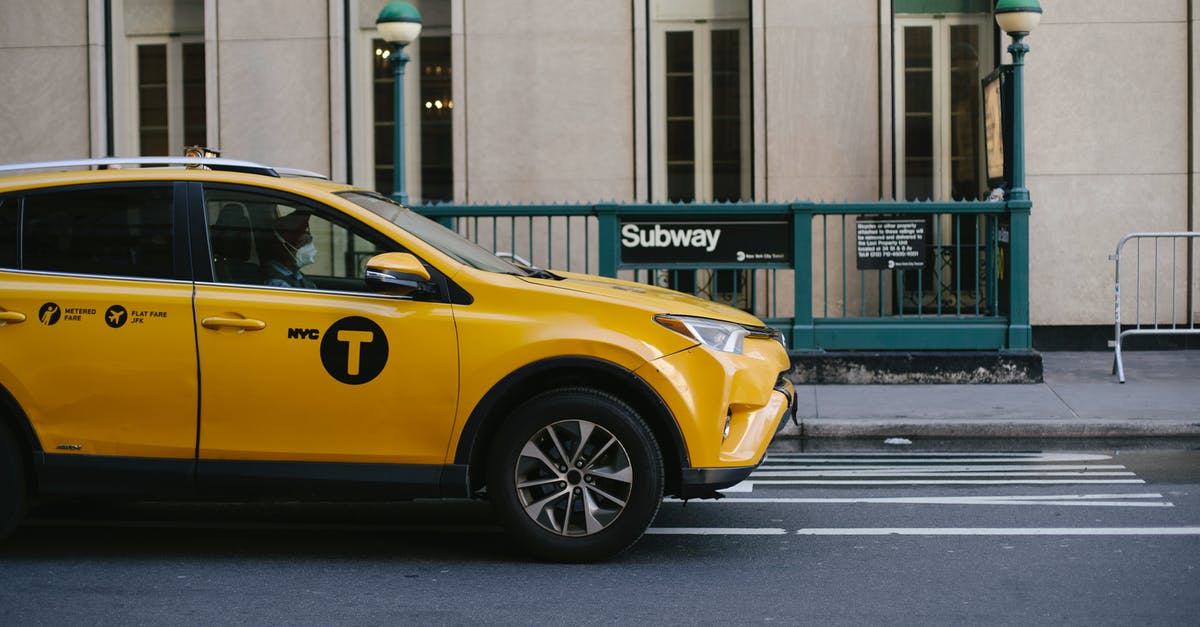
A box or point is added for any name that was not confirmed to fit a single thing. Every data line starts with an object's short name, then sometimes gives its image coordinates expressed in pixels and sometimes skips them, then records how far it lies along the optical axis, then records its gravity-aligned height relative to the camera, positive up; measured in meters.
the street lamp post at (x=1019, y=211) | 11.93 +0.39
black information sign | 12.09 +0.13
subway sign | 12.17 +0.17
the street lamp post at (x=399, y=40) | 12.35 +1.89
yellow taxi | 6.19 -0.52
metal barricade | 14.40 -0.24
